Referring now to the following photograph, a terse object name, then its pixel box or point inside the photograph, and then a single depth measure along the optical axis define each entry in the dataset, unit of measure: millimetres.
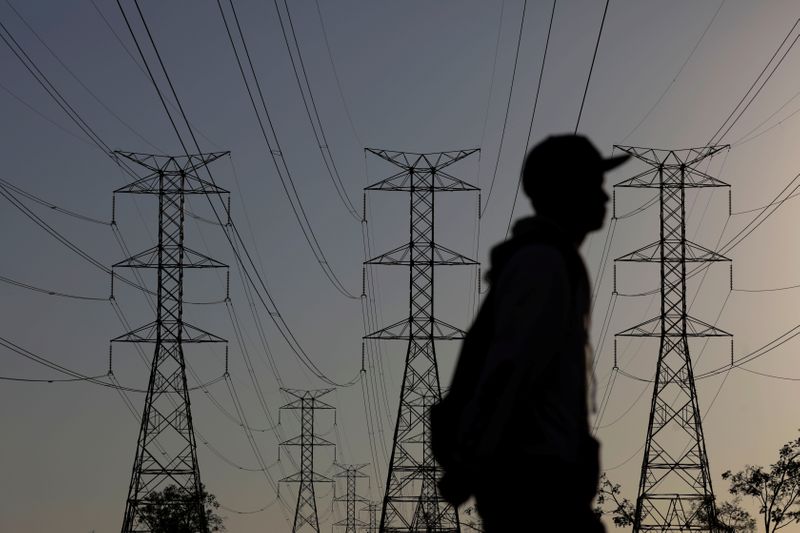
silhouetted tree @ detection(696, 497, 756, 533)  64975
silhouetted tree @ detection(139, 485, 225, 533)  75744
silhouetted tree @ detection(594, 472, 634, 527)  68062
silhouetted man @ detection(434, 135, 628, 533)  4887
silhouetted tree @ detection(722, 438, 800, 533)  66750
